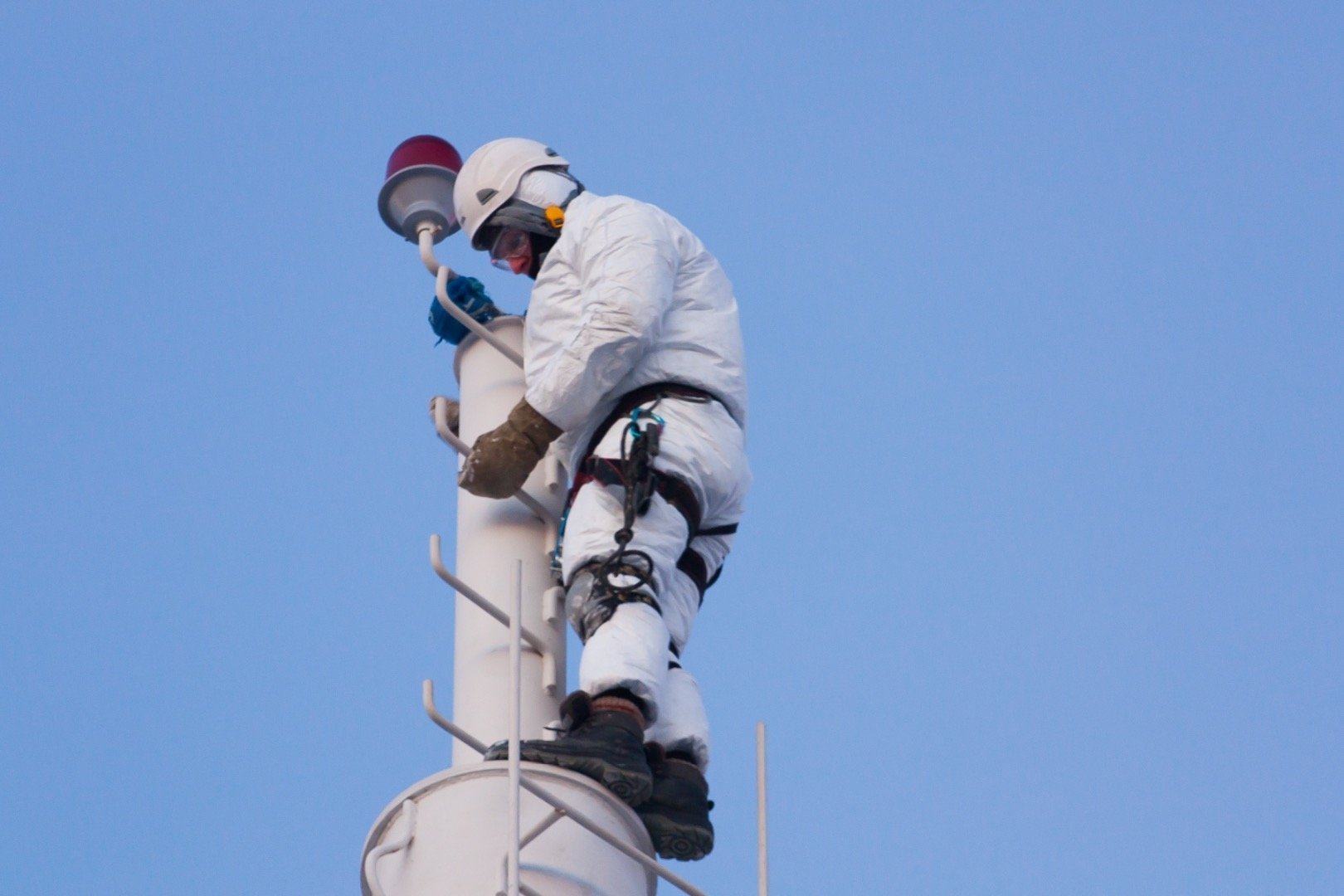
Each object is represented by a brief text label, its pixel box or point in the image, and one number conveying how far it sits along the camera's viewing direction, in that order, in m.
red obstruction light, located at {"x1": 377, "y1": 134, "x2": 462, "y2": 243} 22.61
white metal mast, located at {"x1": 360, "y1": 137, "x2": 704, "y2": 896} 16.17
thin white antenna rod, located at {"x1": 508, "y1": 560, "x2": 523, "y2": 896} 14.88
